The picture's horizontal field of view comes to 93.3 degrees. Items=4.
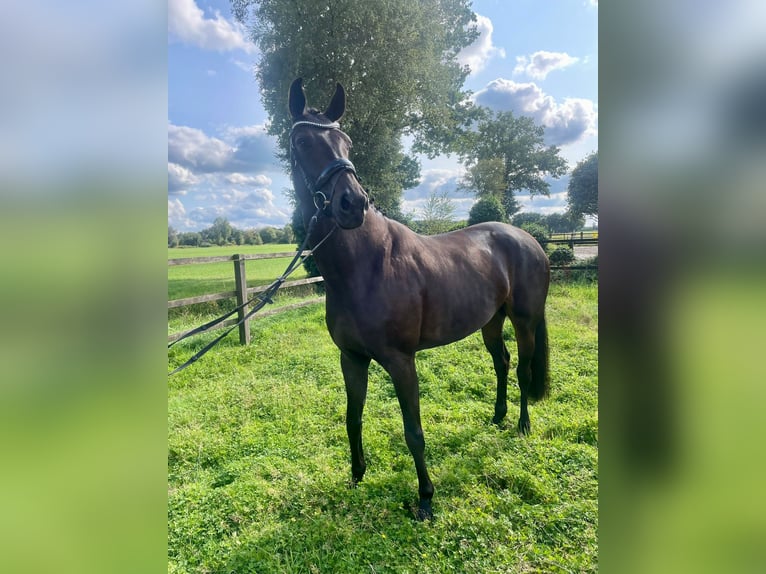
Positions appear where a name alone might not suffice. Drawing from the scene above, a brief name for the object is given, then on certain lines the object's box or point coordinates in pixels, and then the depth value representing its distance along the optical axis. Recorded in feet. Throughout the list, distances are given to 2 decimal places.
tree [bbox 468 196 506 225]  44.37
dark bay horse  7.04
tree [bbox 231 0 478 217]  37.17
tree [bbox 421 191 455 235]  56.44
